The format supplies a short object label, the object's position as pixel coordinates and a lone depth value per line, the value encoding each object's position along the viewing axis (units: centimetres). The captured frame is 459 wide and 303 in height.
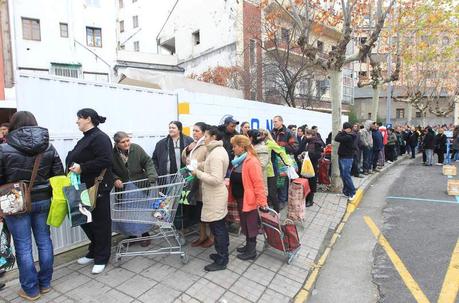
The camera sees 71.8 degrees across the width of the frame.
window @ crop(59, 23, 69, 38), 2077
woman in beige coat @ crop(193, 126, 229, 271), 385
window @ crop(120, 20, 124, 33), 3519
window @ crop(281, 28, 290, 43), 1729
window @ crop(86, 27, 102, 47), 2236
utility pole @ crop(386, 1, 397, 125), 1659
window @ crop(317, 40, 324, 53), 2273
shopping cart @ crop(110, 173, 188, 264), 388
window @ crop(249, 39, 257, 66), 2145
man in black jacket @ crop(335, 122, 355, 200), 760
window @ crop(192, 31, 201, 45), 2607
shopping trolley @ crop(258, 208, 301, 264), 426
